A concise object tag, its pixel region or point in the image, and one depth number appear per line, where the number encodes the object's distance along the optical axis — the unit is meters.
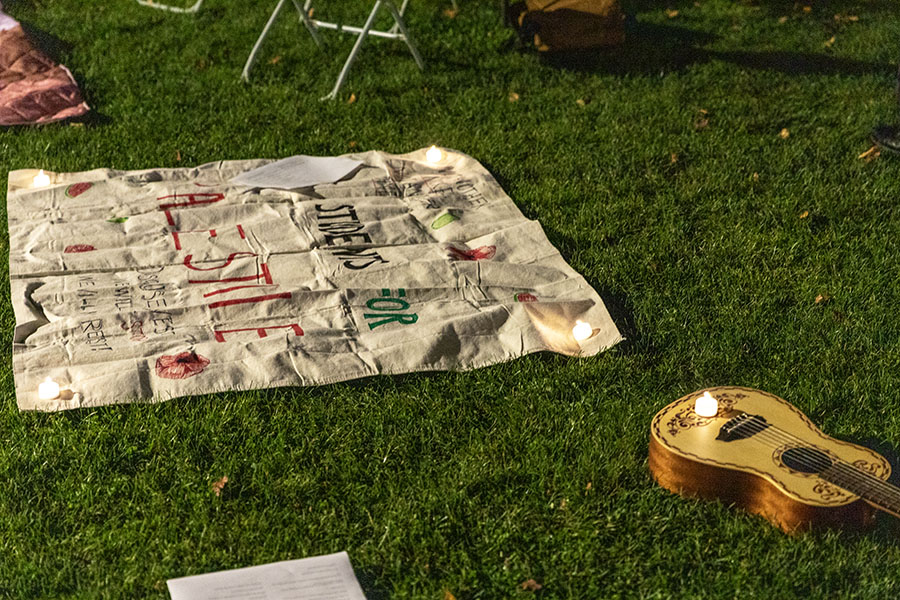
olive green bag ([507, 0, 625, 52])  5.70
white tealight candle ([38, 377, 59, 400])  3.01
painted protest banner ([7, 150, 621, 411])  3.19
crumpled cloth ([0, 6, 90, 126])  5.05
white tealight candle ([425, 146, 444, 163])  4.65
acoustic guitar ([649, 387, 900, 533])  2.46
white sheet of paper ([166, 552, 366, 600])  2.38
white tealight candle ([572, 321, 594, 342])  3.36
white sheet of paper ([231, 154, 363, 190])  4.37
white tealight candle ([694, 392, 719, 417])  2.74
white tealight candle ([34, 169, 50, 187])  4.30
